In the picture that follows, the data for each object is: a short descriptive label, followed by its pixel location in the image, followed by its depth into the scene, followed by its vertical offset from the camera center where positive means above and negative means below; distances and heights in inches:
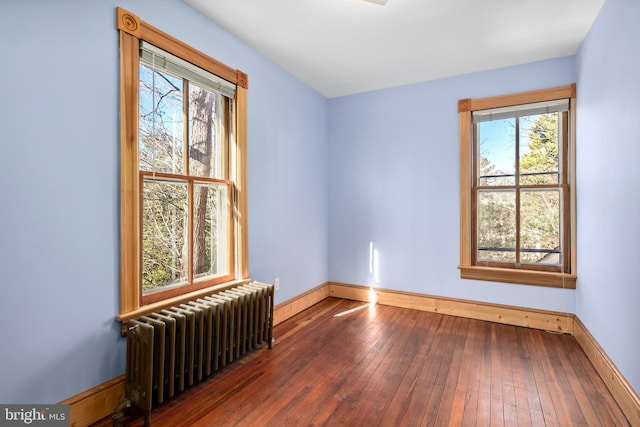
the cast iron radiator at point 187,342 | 70.3 -34.8
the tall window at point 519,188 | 126.7 +9.9
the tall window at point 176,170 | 77.5 +12.7
